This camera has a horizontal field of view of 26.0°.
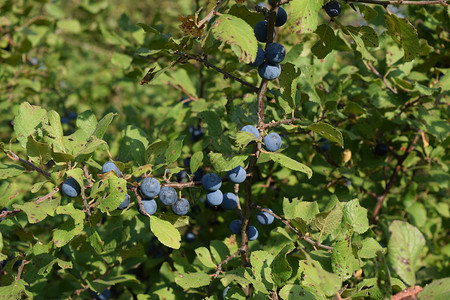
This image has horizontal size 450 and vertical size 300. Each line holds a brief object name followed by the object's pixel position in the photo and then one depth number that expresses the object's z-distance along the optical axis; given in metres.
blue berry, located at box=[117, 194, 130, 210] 0.64
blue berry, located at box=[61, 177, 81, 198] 0.63
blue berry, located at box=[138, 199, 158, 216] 0.65
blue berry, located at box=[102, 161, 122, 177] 0.64
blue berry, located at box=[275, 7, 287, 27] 0.64
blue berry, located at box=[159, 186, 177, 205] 0.66
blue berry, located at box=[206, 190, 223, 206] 0.67
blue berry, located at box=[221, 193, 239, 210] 0.69
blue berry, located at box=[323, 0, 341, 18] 0.64
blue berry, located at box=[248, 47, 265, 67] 0.64
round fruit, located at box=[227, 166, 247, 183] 0.65
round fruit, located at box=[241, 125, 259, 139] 0.64
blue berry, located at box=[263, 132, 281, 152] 0.65
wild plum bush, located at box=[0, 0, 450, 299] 0.62
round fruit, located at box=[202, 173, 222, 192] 0.66
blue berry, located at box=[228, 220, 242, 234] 0.71
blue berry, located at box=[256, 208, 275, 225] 0.71
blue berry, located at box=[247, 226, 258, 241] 0.71
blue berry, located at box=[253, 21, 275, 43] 0.64
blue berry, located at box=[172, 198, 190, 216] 0.67
